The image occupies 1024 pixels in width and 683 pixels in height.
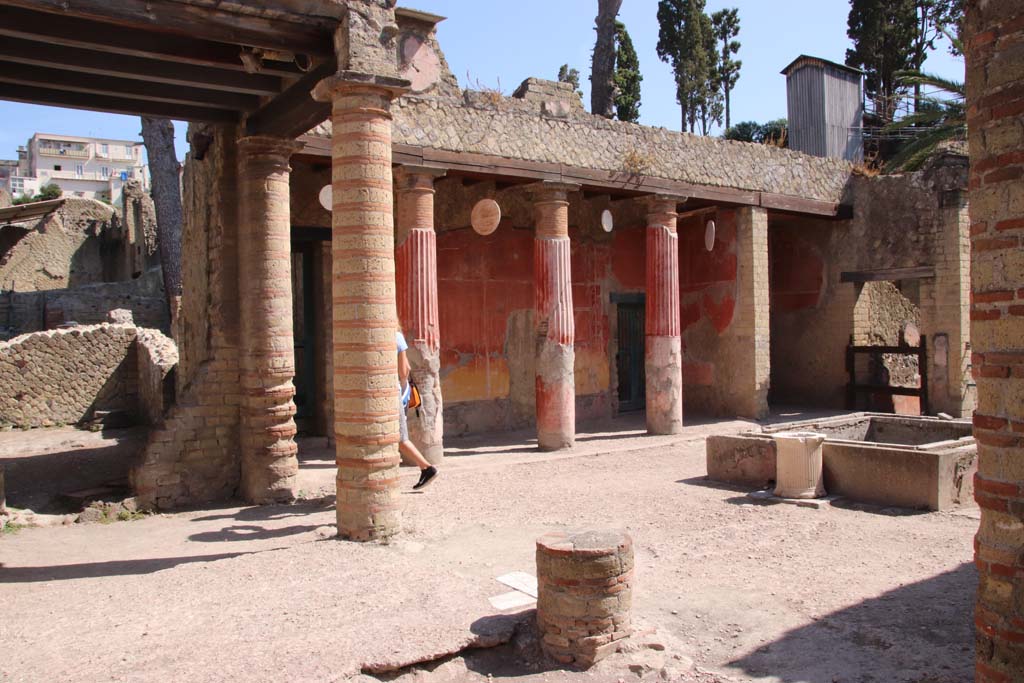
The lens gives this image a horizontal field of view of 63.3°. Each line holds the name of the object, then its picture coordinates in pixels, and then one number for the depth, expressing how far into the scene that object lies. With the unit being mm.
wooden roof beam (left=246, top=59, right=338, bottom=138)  6738
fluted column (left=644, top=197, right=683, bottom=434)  12016
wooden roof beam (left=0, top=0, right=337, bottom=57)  5344
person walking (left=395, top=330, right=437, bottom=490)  7404
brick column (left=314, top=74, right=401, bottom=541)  6035
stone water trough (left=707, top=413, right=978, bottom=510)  7152
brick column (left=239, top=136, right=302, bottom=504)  7602
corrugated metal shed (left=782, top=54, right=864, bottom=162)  21578
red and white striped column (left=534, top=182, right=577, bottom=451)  10828
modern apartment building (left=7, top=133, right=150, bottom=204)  76975
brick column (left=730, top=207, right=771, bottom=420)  13141
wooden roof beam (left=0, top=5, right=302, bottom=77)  5633
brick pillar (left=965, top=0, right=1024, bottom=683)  3037
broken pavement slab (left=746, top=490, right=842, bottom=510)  7324
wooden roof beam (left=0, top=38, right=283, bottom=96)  6133
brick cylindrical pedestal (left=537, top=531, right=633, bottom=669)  4195
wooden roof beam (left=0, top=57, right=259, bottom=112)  6660
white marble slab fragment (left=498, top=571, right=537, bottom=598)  5031
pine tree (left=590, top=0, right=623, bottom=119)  20078
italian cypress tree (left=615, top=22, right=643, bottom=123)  31688
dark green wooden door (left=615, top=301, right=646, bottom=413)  14602
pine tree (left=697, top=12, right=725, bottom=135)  35750
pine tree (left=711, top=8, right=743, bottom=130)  38281
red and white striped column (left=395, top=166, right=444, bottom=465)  9539
